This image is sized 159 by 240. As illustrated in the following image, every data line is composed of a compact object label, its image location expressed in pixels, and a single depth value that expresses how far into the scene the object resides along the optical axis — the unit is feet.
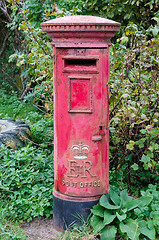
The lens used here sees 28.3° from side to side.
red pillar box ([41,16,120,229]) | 8.55
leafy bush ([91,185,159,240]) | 8.82
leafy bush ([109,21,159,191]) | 10.23
